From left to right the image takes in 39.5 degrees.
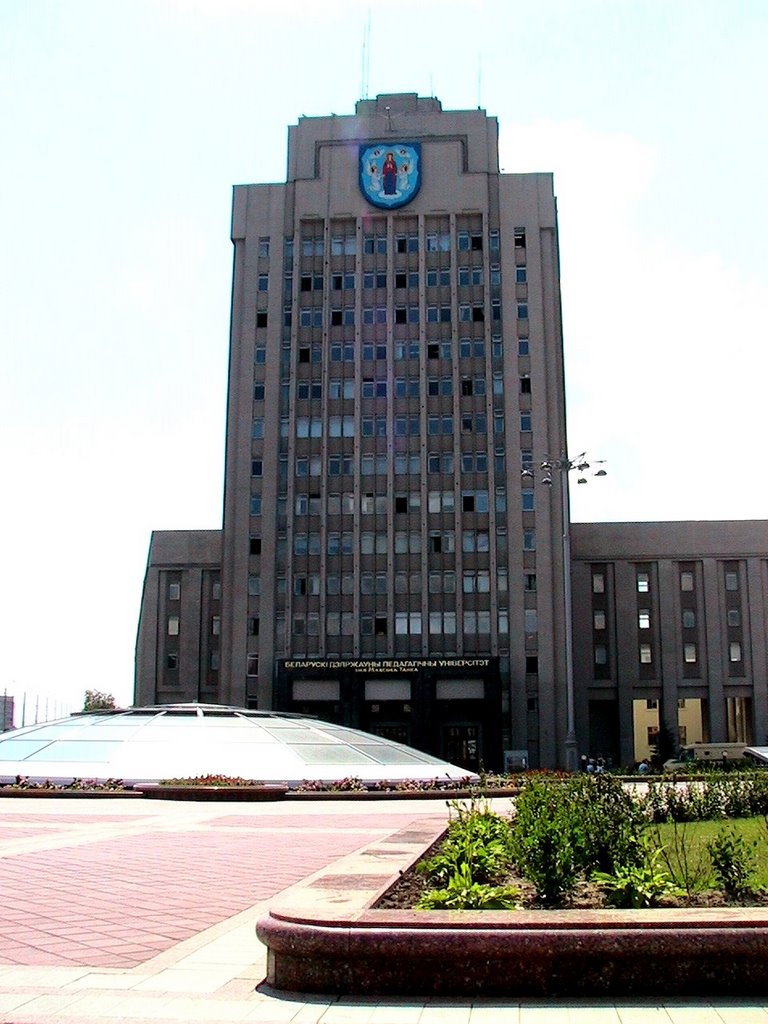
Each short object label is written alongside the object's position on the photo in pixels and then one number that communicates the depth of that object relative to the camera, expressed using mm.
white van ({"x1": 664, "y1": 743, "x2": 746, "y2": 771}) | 66438
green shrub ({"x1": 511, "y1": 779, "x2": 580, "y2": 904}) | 8711
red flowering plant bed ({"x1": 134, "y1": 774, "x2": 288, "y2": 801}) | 30672
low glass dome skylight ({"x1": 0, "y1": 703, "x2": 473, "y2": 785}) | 35969
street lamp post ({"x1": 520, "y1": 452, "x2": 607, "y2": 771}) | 46734
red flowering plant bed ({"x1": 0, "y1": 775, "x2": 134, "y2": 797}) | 31328
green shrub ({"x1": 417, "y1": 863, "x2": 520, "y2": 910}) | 8141
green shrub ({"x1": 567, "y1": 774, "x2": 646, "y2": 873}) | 10094
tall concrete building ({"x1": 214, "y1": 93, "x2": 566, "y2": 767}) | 67062
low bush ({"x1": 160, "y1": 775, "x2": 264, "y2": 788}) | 32750
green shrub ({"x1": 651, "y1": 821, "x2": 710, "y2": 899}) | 8977
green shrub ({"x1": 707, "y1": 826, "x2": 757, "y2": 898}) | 8711
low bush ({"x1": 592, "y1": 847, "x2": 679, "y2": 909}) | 8352
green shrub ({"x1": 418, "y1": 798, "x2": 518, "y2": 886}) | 9906
